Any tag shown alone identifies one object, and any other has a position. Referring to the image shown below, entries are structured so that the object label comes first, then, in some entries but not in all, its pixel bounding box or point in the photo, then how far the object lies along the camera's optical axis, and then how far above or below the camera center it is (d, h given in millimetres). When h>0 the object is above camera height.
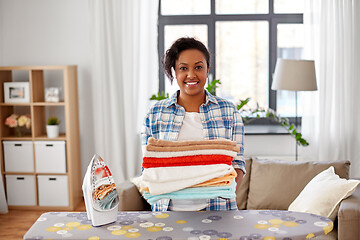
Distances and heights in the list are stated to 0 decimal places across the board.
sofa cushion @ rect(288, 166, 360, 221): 2857 -646
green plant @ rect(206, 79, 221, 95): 3850 +33
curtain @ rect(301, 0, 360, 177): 4207 +76
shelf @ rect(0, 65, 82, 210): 4324 -205
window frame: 4527 +647
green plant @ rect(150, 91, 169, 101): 3916 -56
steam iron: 1504 -322
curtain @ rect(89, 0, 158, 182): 4387 +155
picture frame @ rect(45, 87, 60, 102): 4379 -19
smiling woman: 1780 -84
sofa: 3262 -654
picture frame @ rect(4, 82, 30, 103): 4352 +13
